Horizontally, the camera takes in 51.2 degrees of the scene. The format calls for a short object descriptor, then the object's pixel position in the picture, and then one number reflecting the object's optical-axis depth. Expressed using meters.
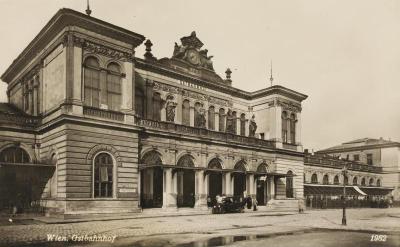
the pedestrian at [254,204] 35.12
